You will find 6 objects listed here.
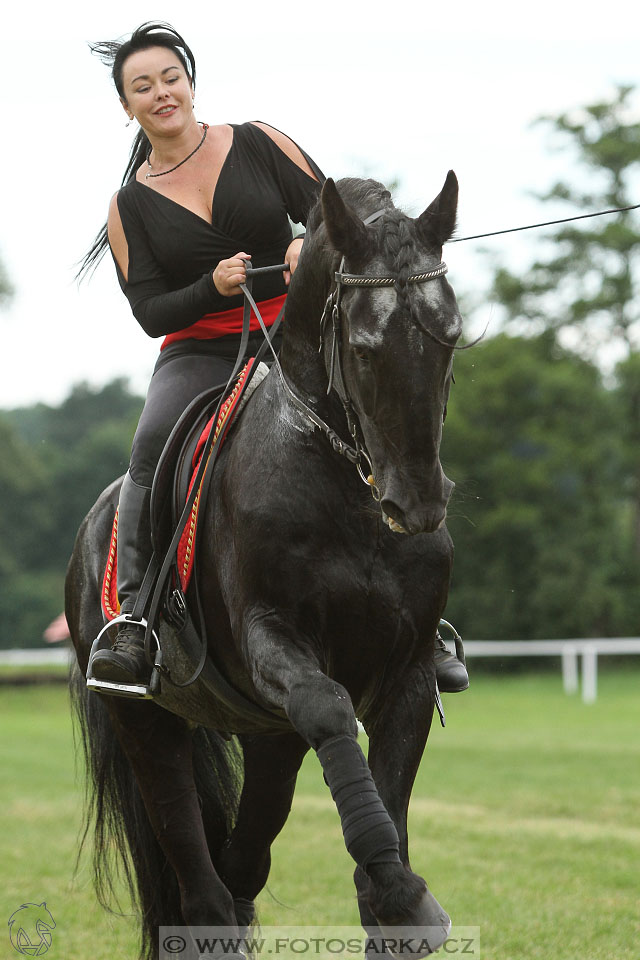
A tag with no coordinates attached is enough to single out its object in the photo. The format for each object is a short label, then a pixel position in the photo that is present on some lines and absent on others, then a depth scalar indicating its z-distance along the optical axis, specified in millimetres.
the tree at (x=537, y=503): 76937
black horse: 7035
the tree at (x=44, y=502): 120250
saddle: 9109
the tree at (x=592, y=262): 84937
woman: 9664
